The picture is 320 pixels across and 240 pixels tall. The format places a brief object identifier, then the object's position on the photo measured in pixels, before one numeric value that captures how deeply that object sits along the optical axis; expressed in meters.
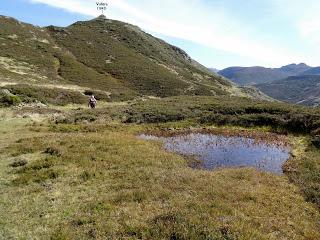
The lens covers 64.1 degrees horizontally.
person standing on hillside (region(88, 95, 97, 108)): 33.26
